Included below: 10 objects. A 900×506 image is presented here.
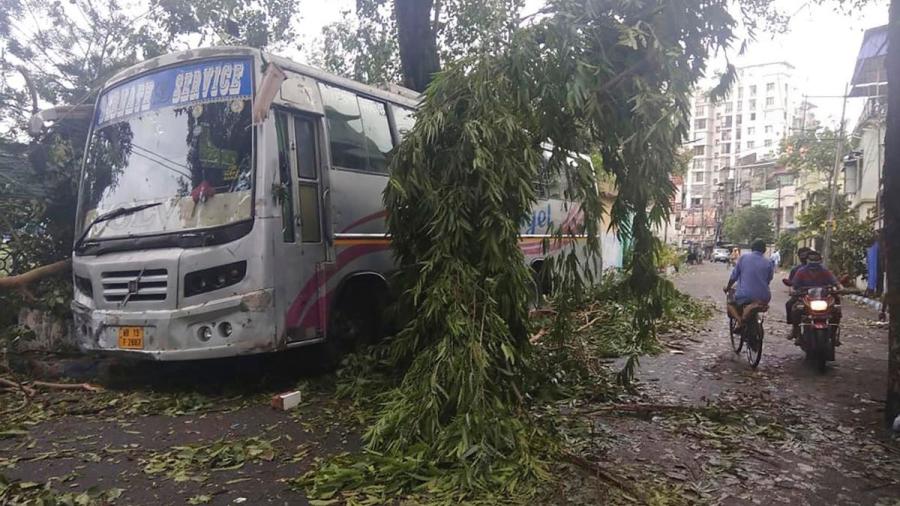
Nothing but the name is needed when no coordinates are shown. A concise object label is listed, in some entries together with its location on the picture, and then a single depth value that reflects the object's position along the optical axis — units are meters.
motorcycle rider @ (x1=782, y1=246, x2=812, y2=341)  7.75
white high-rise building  90.38
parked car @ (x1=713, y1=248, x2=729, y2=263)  50.12
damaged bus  5.26
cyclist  7.71
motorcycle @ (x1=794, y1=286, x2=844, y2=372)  7.23
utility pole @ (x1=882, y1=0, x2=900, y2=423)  4.98
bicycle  7.59
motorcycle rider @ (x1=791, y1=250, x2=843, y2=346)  7.50
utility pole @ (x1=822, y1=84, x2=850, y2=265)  21.77
